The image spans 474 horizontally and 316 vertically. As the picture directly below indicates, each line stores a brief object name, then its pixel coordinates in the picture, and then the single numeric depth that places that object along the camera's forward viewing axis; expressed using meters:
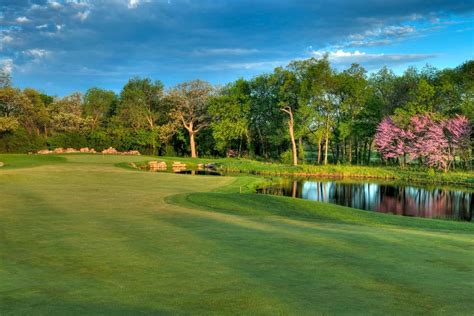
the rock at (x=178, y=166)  52.45
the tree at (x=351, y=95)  59.53
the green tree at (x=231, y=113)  66.69
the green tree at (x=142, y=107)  76.81
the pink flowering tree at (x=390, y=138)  53.81
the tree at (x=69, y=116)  75.75
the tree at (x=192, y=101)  71.19
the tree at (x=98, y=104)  84.00
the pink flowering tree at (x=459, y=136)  47.00
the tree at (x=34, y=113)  76.62
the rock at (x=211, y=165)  55.16
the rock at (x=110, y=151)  71.94
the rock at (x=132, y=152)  70.89
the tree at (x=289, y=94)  60.25
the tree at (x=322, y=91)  59.47
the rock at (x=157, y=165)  52.44
